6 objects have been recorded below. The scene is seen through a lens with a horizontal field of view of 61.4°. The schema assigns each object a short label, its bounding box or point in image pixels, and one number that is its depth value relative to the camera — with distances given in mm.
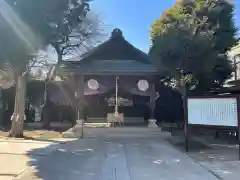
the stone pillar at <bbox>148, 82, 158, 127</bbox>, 11200
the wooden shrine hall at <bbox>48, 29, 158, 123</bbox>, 11104
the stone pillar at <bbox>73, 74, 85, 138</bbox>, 10931
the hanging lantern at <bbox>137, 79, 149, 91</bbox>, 11699
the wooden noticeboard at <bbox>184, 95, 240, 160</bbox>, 5802
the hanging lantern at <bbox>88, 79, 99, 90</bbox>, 11699
